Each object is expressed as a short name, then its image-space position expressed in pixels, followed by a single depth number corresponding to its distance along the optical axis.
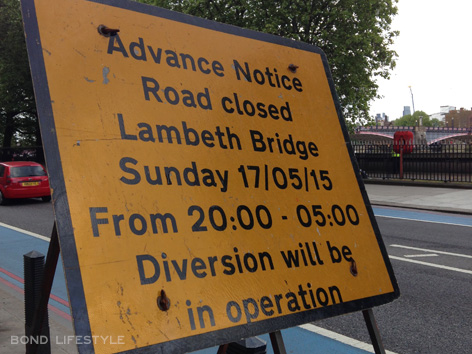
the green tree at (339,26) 23.75
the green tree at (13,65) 35.03
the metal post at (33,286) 3.82
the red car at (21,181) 17.23
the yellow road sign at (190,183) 1.67
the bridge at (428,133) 83.93
